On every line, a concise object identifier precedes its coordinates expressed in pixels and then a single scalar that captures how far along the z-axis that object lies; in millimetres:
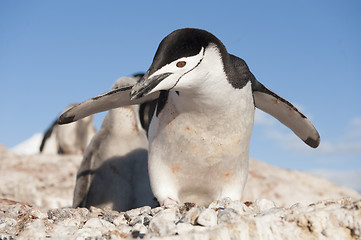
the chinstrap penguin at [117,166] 4453
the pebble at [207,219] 2102
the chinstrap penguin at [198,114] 2611
